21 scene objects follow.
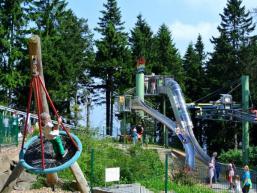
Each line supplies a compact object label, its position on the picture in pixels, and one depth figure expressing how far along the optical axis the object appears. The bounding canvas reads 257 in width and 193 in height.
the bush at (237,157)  33.94
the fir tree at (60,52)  49.34
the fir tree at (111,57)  57.59
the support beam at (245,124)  31.73
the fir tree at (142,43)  60.09
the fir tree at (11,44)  44.47
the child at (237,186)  19.06
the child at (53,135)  12.54
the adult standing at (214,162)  23.99
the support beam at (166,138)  38.69
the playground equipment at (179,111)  32.72
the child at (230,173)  21.89
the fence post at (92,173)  15.98
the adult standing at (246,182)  19.00
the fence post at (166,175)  15.13
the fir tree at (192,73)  63.88
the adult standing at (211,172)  22.70
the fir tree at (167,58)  60.44
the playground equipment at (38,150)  12.29
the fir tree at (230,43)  56.59
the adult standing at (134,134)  34.81
